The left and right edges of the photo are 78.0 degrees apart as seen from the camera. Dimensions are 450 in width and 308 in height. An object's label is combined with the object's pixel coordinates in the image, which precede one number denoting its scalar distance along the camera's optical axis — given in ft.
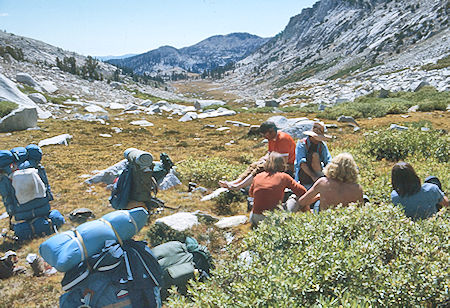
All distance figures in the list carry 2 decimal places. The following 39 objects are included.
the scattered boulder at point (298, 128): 50.99
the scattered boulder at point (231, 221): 19.84
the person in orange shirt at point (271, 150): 21.76
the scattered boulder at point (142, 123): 86.57
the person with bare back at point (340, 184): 14.49
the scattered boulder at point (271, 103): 152.46
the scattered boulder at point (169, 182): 30.04
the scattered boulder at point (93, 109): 108.68
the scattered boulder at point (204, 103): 143.01
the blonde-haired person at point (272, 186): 16.92
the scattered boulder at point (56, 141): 54.13
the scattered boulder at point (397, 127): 41.00
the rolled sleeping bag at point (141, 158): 17.53
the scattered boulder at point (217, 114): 107.30
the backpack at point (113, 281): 8.33
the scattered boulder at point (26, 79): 131.07
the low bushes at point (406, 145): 29.89
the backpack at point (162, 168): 21.95
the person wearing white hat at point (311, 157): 20.68
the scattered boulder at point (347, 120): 63.87
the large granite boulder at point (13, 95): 84.99
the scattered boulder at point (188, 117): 99.61
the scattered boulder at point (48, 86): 135.64
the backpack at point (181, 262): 12.30
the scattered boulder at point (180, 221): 18.89
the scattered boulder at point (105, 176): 33.53
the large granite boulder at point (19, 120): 65.36
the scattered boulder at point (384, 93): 103.55
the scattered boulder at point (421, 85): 103.14
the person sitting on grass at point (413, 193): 14.19
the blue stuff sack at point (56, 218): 20.76
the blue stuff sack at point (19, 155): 18.33
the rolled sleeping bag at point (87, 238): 7.95
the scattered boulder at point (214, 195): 25.86
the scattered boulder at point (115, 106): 126.93
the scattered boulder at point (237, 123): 78.90
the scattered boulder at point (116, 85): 211.00
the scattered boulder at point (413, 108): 68.61
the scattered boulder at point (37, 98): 102.12
